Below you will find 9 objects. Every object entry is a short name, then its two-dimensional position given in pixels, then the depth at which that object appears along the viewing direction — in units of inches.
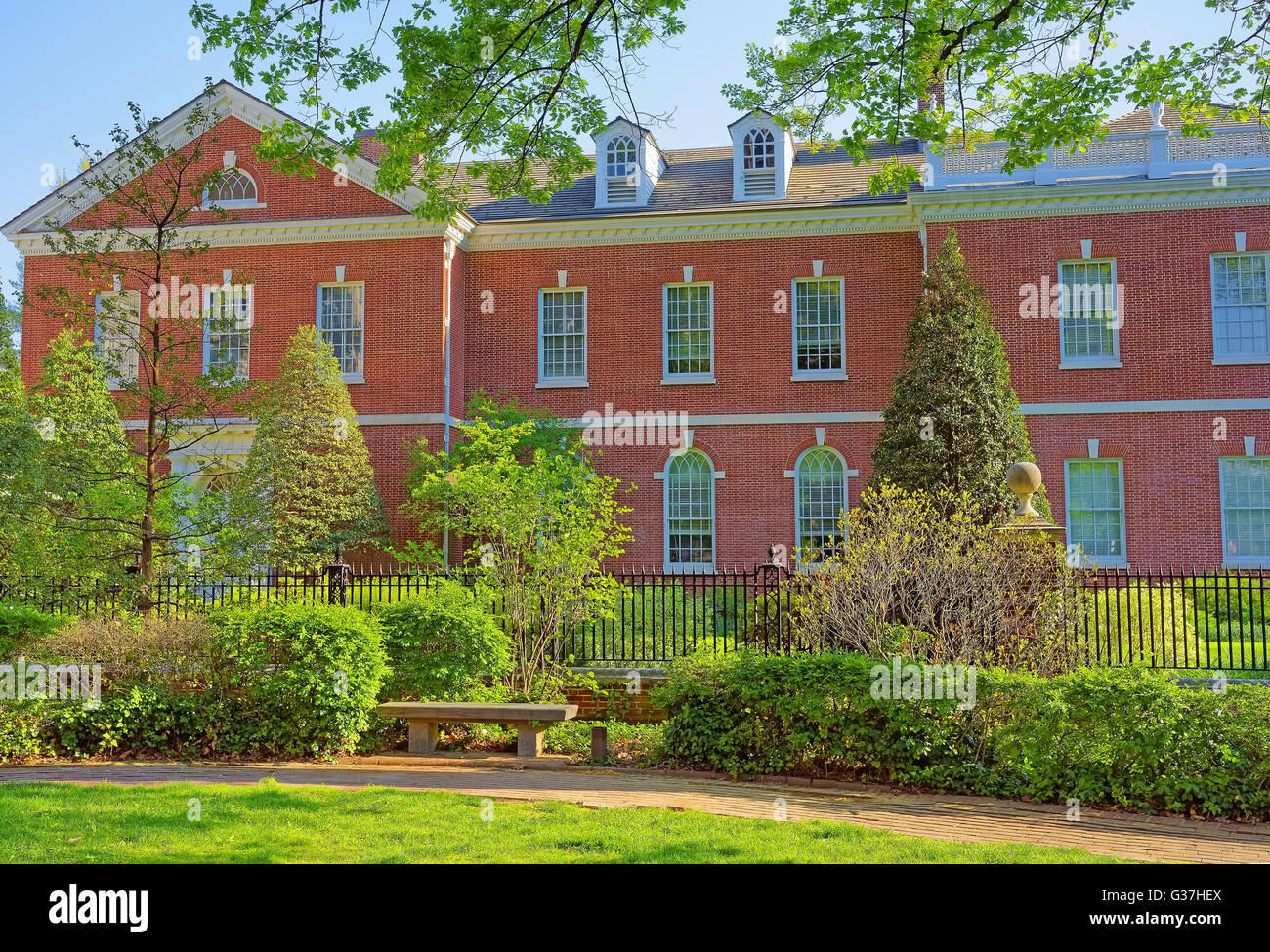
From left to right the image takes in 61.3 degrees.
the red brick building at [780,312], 816.9
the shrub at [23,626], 461.1
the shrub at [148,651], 426.0
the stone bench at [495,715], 416.2
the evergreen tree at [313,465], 743.1
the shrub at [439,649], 445.7
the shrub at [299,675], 408.5
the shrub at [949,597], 407.5
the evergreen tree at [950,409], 618.5
